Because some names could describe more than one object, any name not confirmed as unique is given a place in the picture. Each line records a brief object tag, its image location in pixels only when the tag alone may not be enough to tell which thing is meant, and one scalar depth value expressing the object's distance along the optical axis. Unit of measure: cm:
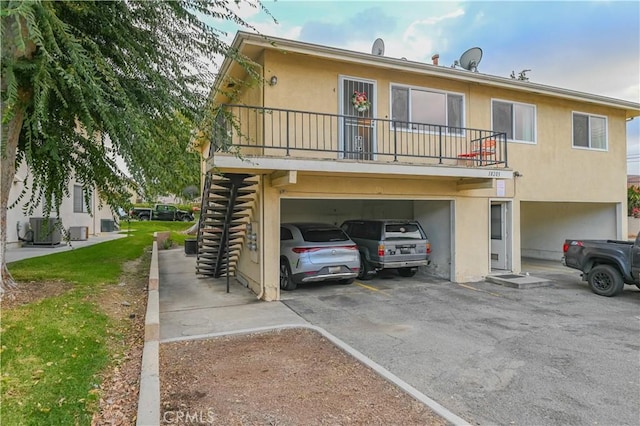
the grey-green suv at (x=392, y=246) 1040
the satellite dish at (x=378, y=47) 1103
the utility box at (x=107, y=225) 2360
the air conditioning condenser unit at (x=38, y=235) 1460
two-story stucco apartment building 862
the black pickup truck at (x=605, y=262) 852
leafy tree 479
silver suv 920
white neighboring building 1407
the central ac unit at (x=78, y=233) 1779
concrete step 1006
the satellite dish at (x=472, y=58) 1173
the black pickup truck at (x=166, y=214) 3491
